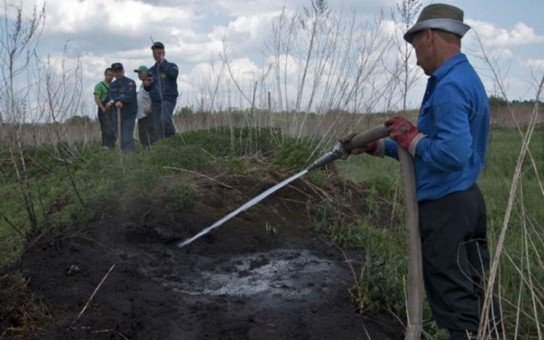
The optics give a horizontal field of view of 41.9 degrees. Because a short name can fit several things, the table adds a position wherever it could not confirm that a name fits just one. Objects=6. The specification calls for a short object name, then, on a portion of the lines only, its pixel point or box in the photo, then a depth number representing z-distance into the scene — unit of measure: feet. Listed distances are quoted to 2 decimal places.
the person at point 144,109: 37.27
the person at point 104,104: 38.65
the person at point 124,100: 36.47
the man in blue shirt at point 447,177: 10.39
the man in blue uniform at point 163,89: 32.37
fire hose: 10.64
